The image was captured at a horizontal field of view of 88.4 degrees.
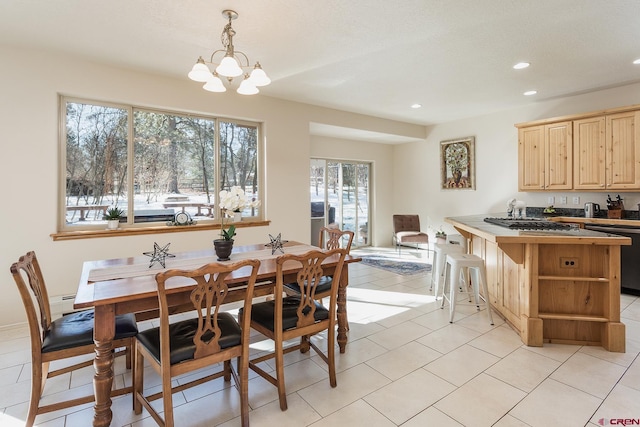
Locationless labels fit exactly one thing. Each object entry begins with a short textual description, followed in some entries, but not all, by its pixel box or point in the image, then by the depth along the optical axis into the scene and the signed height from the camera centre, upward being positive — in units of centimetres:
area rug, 532 -97
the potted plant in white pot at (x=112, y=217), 374 -6
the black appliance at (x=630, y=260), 398 -64
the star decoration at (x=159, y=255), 246 -35
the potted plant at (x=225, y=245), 256 -27
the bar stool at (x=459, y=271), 321 -61
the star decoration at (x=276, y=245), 299 -32
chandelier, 221 +97
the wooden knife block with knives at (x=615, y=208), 429 +0
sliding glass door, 679 +30
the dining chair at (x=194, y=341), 164 -71
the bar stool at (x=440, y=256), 376 -55
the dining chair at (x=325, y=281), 263 -63
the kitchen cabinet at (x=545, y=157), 469 +77
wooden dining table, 173 -45
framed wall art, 616 +89
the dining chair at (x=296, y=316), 199 -69
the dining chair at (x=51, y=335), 173 -70
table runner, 216 -39
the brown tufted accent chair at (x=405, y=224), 679 -30
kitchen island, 264 -65
